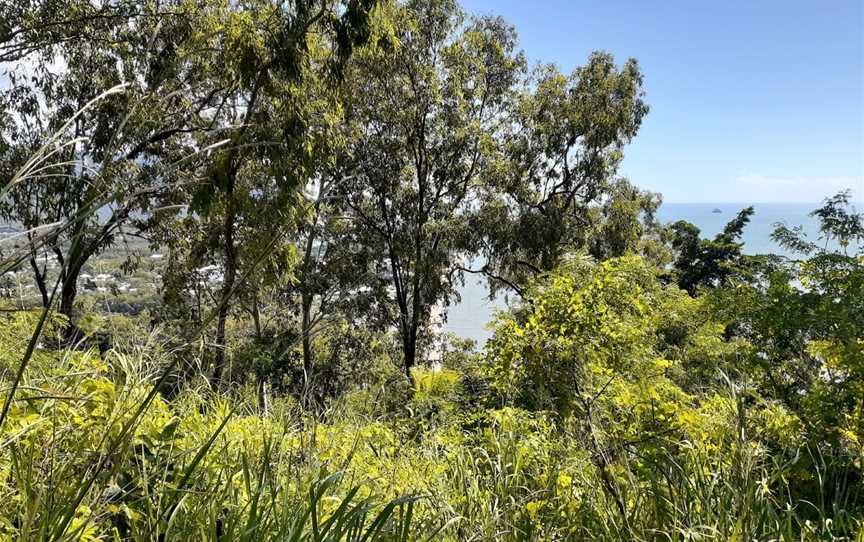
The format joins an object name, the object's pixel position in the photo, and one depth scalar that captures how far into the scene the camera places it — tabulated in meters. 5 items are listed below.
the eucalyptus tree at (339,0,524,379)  9.87
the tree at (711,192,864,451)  2.72
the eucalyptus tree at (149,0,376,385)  5.35
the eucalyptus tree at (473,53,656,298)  10.30
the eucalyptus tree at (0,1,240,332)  6.02
